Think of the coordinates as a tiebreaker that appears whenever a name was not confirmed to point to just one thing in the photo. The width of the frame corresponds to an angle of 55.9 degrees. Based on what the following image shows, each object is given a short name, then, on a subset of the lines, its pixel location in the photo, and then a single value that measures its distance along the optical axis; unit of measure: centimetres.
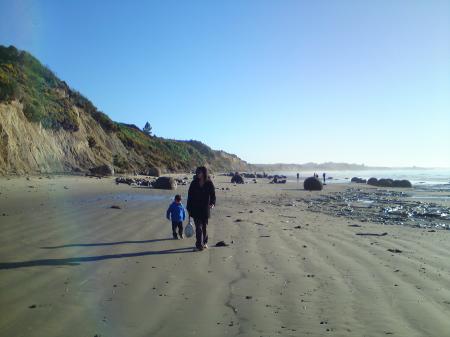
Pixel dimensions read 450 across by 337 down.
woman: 866
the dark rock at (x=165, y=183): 2436
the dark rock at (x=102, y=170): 3328
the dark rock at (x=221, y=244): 846
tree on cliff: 9953
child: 943
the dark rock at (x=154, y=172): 4084
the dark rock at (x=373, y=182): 4533
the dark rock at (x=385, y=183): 4176
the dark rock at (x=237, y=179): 4235
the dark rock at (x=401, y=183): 3974
